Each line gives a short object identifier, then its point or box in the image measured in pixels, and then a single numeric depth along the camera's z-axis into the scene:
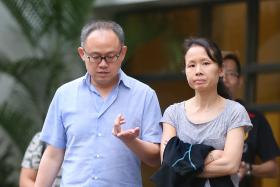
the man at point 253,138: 7.84
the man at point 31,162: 7.86
